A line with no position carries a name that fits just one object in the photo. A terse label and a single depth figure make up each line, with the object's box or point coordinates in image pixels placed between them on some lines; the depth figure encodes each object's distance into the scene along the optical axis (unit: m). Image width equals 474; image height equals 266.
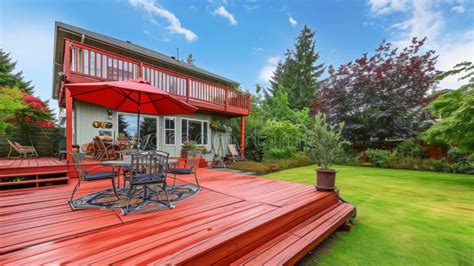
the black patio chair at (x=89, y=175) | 2.95
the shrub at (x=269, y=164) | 8.55
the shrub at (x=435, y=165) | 9.13
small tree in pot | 3.81
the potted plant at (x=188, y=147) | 8.98
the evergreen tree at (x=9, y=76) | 15.89
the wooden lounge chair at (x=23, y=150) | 6.33
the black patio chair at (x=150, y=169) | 2.72
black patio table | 2.93
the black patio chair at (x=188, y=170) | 3.78
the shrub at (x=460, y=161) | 8.65
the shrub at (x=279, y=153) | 11.01
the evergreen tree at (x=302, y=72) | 21.86
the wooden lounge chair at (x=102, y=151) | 5.82
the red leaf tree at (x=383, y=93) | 10.44
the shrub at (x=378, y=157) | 10.48
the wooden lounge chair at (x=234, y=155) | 10.53
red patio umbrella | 3.24
